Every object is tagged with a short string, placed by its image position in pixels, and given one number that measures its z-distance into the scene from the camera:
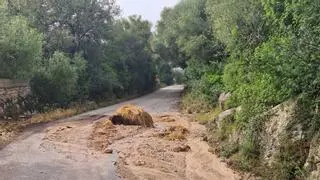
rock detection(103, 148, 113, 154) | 15.07
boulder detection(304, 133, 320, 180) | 9.62
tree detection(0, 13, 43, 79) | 23.23
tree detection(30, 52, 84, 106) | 28.27
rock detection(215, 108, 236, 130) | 16.83
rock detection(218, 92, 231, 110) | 20.46
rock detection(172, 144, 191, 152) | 15.82
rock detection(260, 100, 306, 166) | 11.24
